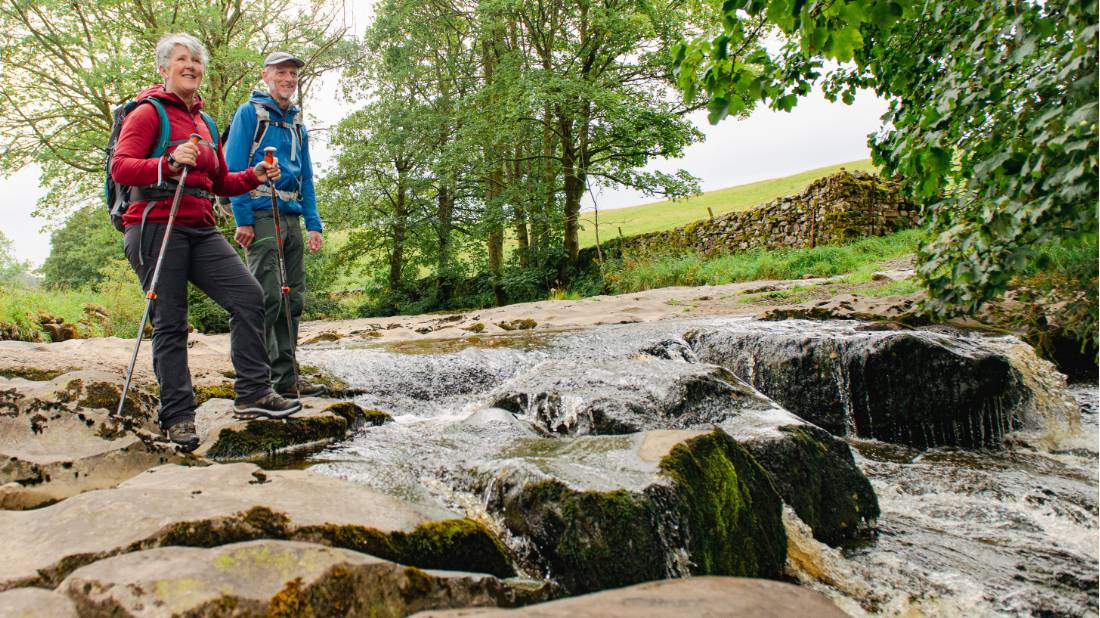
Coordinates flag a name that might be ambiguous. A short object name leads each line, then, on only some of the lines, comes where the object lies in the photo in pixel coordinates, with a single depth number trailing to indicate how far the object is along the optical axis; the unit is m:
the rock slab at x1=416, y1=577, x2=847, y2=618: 1.84
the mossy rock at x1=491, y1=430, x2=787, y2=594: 2.65
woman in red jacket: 3.59
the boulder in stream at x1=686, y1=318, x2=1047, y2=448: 6.23
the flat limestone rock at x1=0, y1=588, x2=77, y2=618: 1.63
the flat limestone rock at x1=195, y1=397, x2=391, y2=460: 3.86
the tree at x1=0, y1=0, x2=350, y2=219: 17.83
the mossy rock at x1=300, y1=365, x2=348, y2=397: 6.20
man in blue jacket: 4.79
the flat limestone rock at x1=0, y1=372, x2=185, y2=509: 3.01
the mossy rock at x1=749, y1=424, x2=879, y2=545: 3.82
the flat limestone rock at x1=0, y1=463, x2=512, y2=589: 2.03
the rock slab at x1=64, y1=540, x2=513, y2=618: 1.70
